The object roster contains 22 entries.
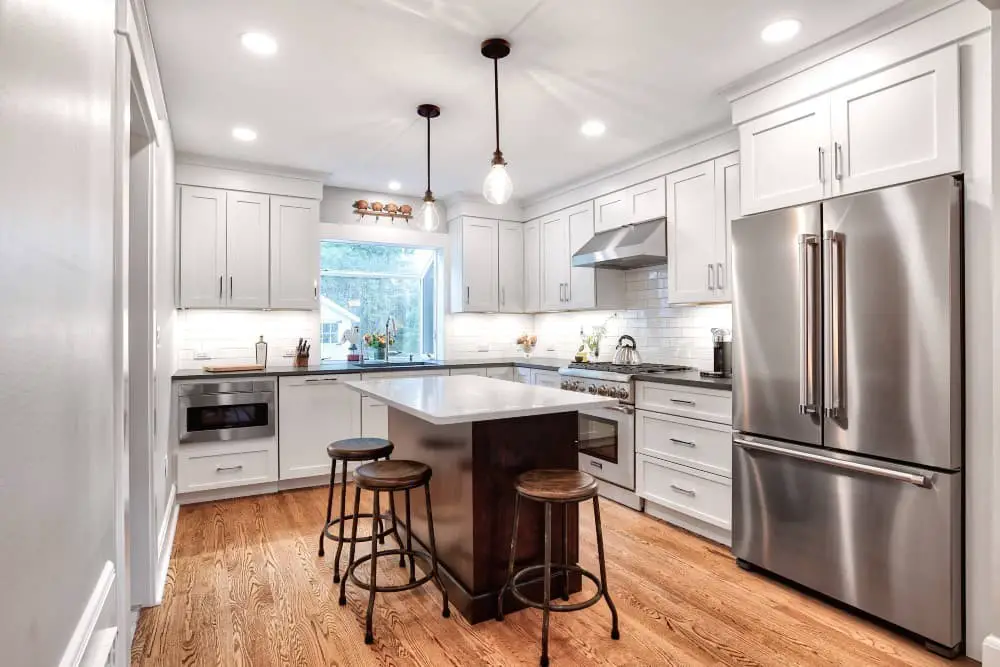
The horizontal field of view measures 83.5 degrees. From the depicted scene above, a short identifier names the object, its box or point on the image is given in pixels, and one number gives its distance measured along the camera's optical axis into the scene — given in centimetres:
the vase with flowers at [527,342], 598
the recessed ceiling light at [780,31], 247
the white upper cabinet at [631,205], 418
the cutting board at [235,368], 423
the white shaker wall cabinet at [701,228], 364
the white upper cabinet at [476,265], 554
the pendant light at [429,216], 312
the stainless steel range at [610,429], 393
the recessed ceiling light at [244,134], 375
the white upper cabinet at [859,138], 226
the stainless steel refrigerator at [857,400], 220
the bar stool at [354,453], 280
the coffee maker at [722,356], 374
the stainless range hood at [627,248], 407
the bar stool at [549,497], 211
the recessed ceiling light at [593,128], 367
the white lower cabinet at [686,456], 328
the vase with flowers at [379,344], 529
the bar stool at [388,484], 229
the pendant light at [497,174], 261
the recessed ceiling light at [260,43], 254
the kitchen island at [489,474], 242
